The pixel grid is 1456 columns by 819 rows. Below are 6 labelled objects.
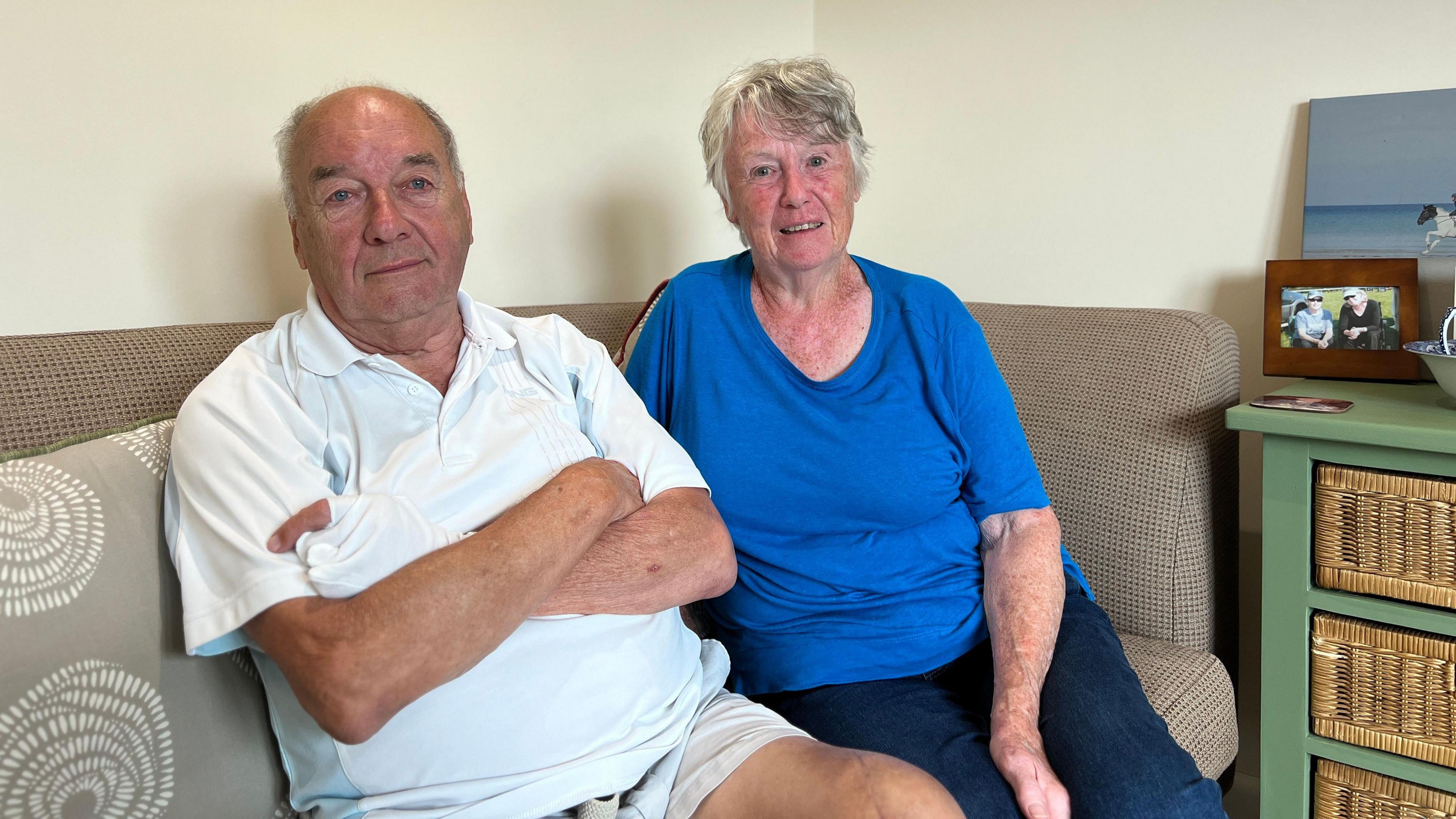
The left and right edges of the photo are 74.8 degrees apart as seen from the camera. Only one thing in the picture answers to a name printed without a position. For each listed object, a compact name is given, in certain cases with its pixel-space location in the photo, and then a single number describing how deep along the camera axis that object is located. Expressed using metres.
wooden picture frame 1.70
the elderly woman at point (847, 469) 1.34
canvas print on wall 1.70
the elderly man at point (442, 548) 0.95
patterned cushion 0.89
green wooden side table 1.38
